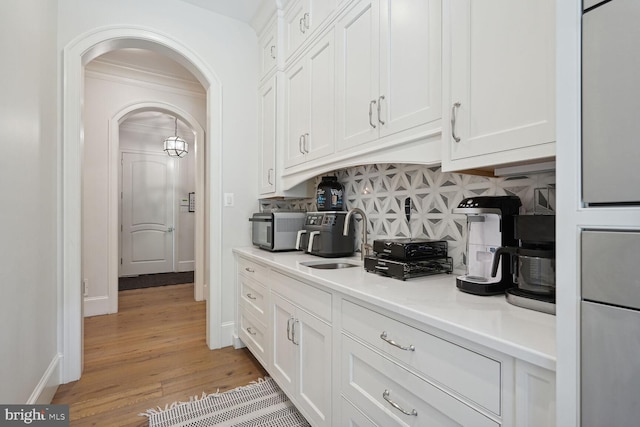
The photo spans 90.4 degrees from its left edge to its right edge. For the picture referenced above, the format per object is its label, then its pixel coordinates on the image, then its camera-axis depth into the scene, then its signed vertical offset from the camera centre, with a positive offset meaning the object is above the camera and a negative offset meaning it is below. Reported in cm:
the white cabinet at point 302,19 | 194 +130
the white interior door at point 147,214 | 596 -1
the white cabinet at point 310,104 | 191 +73
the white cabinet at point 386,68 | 125 +66
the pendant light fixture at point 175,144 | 491 +108
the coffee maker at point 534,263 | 91 -15
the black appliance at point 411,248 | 139 -16
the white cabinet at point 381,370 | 73 -49
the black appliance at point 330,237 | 207 -15
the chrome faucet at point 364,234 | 190 -13
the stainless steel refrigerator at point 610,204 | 52 +2
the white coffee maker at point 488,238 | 110 -9
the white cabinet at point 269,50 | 253 +137
